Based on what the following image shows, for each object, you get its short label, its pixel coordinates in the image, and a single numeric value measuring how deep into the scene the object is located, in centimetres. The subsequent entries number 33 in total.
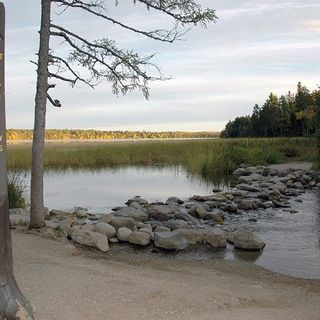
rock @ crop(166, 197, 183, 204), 1749
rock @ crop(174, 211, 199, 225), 1369
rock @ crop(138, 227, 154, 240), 1102
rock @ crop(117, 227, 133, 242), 1092
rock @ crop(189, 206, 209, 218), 1468
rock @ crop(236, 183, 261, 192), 2044
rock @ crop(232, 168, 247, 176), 2817
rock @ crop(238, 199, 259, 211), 1635
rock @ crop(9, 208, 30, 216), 1205
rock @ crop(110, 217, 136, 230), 1173
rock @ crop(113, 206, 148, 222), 1303
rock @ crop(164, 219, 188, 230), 1233
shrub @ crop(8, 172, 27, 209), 1362
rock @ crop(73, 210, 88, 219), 1412
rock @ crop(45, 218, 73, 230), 1066
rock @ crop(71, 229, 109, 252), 977
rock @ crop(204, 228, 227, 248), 1071
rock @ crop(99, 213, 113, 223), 1204
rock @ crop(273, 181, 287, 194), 2037
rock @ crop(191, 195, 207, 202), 1795
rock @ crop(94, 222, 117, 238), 1099
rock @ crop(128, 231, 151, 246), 1071
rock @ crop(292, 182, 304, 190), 2226
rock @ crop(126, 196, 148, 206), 1680
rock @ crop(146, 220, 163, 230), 1234
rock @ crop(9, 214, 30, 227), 1081
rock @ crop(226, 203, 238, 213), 1588
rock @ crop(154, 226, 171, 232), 1172
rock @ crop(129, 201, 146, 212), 1462
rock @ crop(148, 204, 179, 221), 1377
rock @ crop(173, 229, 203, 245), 1095
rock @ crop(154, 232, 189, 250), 1034
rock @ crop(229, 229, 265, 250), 1048
